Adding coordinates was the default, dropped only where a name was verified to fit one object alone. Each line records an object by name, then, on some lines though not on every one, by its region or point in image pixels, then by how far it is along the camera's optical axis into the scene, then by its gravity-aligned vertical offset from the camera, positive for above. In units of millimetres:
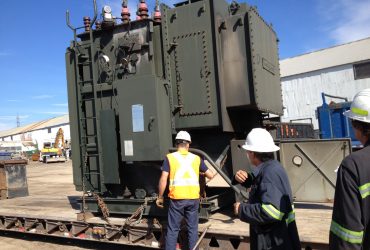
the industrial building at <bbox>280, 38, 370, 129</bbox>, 23297 +3464
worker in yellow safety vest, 4867 -646
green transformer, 5500 +766
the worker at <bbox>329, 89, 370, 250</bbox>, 1952 -399
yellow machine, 39500 -230
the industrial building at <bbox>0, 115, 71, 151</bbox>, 69312 +4031
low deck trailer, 4672 -1194
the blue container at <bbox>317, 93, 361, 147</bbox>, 12938 +291
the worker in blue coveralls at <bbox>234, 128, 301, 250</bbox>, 2750 -513
